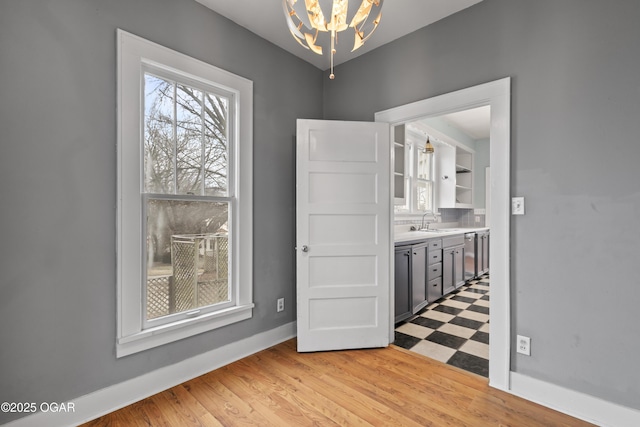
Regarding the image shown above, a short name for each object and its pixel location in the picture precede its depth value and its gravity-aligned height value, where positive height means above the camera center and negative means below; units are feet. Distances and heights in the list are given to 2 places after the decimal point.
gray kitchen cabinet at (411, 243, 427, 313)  11.19 -2.50
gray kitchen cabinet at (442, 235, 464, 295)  13.58 -2.44
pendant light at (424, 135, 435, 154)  14.69 +3.15
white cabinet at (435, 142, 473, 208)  17.79 +2.22
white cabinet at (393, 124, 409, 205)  12.77 +2.16
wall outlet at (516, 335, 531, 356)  6.58 -2.94
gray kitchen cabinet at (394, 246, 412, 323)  10.41 -2.52
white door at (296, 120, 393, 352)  8.67 -0.65
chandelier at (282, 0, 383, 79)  3.83 +2.61
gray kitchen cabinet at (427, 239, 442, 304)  12.35 -2.48
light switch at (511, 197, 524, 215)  6.64 +0.15
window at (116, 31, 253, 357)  6.25 +0.37
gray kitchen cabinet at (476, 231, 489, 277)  17.57 -2.40
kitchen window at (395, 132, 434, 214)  15.62 +1.79
